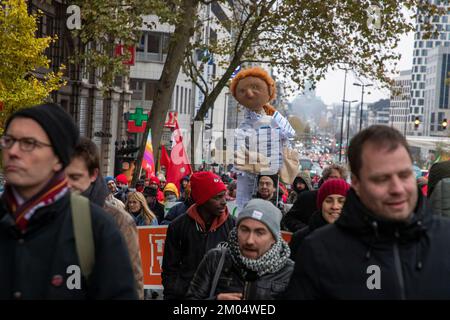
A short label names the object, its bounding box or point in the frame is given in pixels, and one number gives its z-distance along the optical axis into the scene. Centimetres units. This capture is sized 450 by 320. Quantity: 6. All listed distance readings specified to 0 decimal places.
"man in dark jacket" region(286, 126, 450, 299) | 400
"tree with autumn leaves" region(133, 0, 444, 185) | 2473
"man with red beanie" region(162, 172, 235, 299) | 807
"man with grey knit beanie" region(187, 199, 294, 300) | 531
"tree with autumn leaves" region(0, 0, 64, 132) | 2364
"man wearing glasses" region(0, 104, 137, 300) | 408
